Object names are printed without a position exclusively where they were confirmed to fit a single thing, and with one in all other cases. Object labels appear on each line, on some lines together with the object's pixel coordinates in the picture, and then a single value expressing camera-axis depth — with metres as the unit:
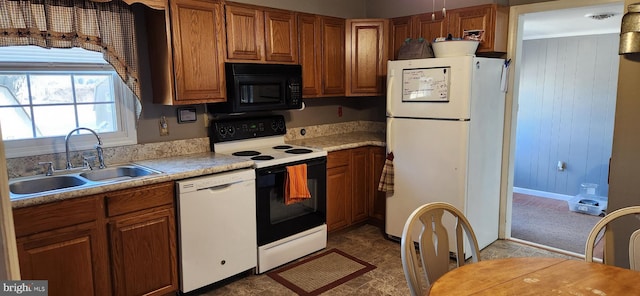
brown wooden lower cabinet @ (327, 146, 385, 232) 3.67
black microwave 3.09
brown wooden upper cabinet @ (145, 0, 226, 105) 2.77
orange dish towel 3.10
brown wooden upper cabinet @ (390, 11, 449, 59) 3.65
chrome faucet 2.63
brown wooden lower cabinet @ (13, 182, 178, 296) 2.09
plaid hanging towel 3.57
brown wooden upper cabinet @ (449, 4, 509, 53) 3.32
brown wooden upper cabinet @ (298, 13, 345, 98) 3.63
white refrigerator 3.09
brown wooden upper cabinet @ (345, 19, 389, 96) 3.95
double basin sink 2.44
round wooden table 1.40
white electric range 3.04
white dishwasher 2.60
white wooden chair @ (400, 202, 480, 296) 1.64
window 2.51
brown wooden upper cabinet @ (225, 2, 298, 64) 3.09
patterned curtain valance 2.26
